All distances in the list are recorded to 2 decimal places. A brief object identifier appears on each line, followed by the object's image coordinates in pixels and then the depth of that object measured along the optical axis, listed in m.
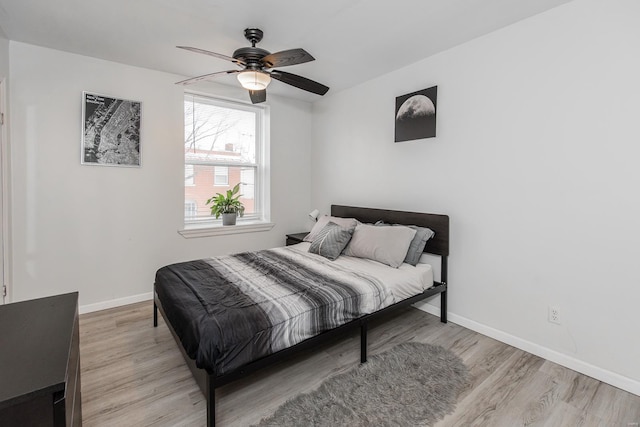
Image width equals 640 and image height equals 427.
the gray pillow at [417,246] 2.86
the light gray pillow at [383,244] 2.77
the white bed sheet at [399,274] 2.48
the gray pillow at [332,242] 3.02
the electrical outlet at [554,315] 2.26
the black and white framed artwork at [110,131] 3.00
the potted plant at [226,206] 3.85
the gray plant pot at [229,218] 3.87
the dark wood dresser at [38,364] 0.80
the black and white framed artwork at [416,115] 2.97
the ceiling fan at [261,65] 2.12
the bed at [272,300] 1.64
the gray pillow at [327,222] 3.38
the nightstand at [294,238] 4.04
